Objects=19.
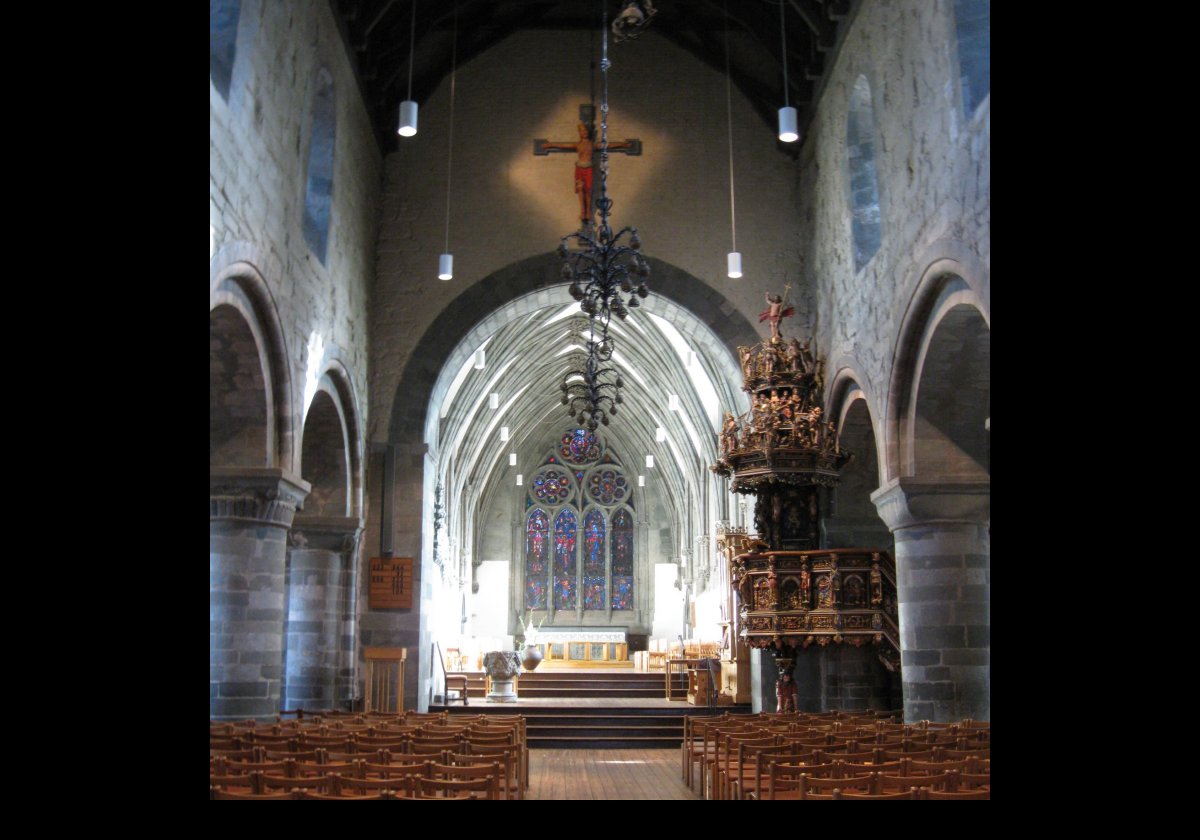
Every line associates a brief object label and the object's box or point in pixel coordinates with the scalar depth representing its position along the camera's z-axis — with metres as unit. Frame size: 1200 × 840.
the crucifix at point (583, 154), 17.08
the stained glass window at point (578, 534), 36.59
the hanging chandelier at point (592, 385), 15.20
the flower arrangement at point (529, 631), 28.78
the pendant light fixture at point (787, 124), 12.62
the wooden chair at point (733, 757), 8.03
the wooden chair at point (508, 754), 7.74
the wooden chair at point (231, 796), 5.14
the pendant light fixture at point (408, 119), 12.41
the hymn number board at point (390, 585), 16.39
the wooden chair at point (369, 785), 5.46
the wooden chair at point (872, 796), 5.12
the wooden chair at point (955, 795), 5.32
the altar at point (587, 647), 32.84
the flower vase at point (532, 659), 23.58
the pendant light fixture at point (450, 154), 14.95
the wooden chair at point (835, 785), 5.72
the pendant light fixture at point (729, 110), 16.99
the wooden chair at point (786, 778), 6.54
